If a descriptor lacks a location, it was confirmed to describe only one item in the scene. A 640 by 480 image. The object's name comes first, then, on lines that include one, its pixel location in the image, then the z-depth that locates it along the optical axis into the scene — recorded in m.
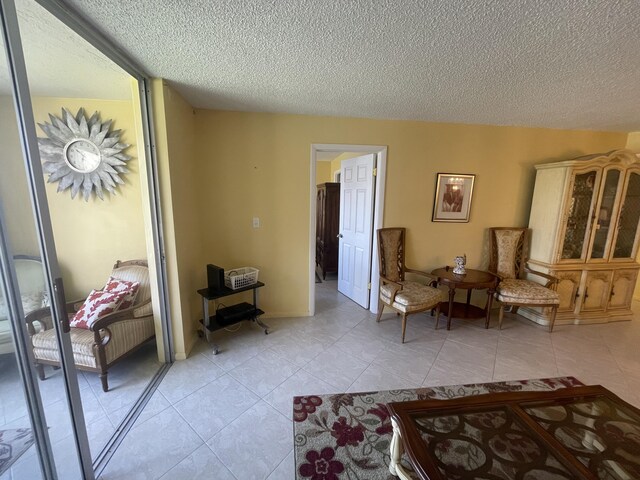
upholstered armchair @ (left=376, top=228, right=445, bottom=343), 2.79
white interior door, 3.32
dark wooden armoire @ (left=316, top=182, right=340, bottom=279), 4.54
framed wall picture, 3.24
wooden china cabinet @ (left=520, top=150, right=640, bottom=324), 2.96
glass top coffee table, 1.03
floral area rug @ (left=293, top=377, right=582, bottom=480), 1.44
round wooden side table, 2.88
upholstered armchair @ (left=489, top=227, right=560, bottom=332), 2.94
